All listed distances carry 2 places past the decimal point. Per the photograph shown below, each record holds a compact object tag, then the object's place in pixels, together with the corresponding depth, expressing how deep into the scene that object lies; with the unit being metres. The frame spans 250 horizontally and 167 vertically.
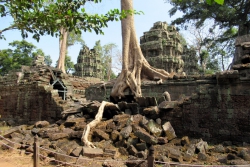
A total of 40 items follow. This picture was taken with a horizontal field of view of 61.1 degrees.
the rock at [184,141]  5.01
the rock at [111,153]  4.65
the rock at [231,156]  4.12
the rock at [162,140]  5.04
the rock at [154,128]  5.35
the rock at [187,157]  4.23
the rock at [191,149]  4.40
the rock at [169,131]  5.30
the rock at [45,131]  6.41
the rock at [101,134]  5.62
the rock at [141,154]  4.34
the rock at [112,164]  4.06
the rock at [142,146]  4.76
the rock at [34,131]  6.87
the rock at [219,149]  4.59
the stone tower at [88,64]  30.20
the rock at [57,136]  6.04
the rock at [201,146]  4.57
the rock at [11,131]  6.70
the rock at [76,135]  5.87
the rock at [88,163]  4.11
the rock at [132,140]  5.12
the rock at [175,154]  4.20
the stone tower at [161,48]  17.62
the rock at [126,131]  5.32
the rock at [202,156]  4.26
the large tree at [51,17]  4.01
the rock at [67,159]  4.38
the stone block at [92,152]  4.54
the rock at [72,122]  6.92
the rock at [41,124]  7.59
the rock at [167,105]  6.10
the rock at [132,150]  4.67
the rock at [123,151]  4.84
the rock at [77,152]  4.62
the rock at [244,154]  4.02
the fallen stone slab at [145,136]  4.82
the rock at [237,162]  3.73
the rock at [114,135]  5.50
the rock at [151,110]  6.14
